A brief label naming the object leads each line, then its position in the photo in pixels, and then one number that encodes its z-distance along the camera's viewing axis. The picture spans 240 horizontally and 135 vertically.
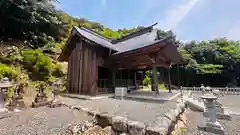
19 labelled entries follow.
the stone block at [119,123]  2.98
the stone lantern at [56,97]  5.12
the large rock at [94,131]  3.13
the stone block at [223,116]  5.11
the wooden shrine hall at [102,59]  6.55
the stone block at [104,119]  3.34
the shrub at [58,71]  10.31
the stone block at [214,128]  3.66
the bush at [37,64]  9.25
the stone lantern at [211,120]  3.71
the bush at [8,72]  6.63
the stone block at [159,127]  2.44
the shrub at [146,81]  14.79
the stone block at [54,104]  5.05
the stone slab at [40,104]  4.97
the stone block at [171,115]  3.40
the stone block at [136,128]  2.65
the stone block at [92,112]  3.81
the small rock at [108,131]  3.12
